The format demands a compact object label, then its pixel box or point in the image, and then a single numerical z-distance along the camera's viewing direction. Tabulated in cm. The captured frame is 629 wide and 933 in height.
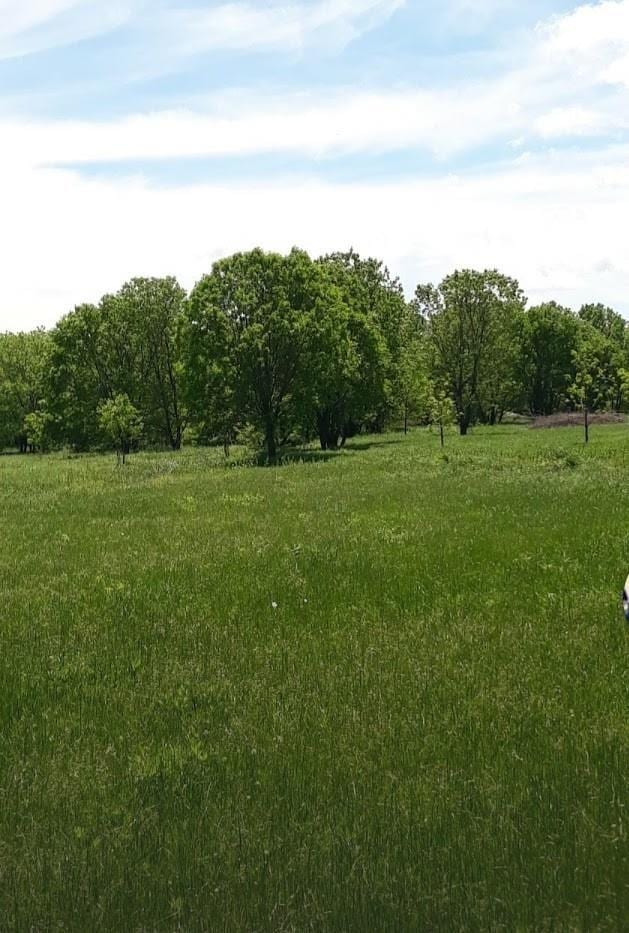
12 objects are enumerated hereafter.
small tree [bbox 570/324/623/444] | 8350
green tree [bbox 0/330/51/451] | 8538
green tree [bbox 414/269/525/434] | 7238
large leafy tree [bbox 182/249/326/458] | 4609
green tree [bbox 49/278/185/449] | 7219
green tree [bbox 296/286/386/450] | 4778
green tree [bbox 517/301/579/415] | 9219
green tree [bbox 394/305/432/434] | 6322
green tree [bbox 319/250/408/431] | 5972
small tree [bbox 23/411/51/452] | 7112
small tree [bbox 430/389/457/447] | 5350
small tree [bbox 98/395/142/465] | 5466
